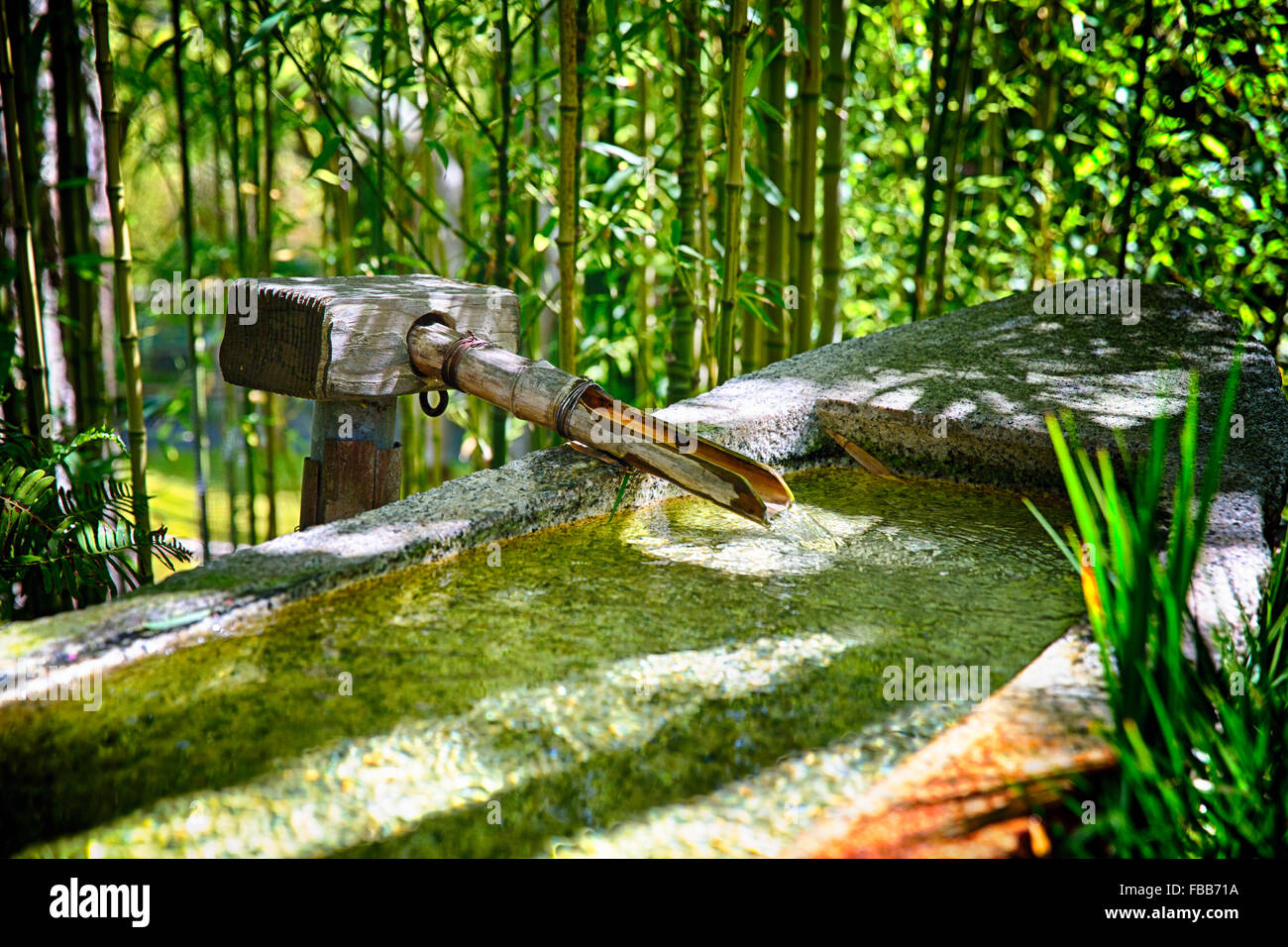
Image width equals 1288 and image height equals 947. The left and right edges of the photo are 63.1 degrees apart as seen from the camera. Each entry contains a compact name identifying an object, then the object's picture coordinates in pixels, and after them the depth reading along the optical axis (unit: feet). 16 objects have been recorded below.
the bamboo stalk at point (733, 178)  6.59
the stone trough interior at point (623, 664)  3.11
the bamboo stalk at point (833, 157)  9.64
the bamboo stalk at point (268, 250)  9.44
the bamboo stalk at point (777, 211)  9.46
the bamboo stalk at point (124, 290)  6.82
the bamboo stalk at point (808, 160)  8.24
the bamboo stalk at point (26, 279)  7.26
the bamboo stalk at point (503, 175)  7.56
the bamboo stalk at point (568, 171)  6.61
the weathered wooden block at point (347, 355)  5.48
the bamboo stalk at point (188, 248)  7.67
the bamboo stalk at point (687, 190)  7.87
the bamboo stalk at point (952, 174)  9.67
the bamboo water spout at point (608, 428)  5.24
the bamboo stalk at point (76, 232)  9.30
